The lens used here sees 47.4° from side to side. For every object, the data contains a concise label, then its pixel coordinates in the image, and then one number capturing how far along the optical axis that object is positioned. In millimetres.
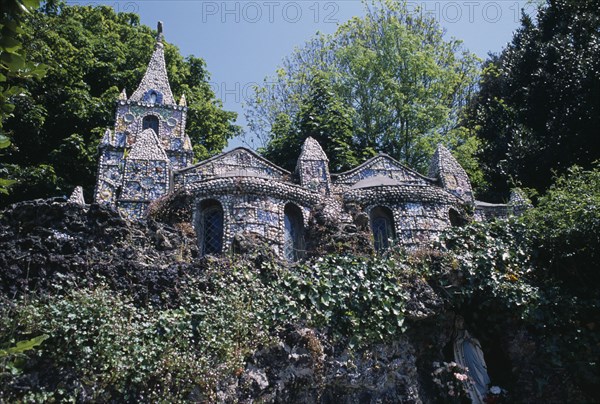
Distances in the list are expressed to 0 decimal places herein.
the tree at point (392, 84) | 28047
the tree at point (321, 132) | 24938
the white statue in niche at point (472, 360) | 11383
